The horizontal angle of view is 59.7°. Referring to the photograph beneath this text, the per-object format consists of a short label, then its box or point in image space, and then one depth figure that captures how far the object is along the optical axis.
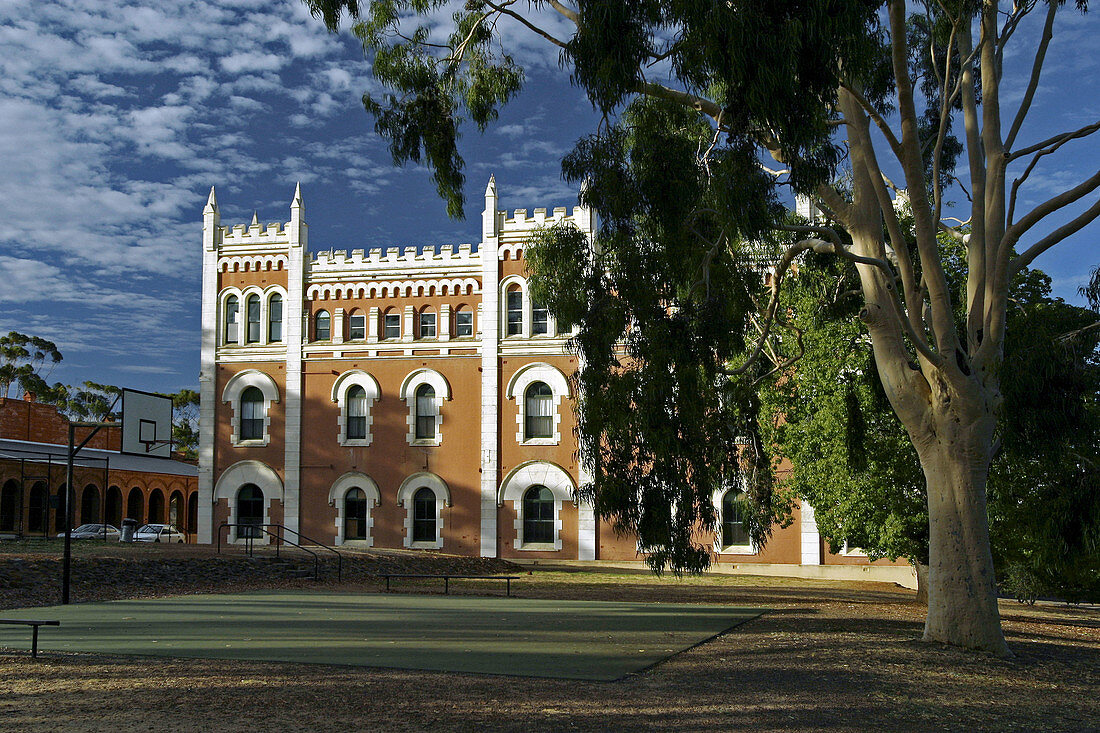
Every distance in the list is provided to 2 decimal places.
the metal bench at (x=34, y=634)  10.64
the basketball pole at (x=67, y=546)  16.61
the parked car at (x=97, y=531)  38.22
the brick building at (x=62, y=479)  43.79
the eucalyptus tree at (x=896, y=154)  11.67
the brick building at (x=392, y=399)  34.97
